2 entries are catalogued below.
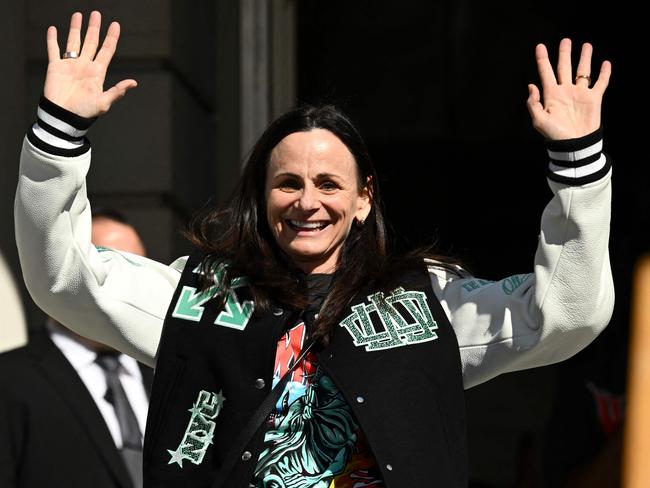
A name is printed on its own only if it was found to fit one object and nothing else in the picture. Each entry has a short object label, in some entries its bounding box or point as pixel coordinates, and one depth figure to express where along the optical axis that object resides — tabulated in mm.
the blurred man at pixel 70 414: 10141
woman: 7734
